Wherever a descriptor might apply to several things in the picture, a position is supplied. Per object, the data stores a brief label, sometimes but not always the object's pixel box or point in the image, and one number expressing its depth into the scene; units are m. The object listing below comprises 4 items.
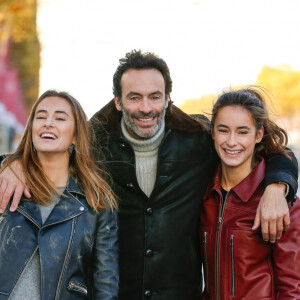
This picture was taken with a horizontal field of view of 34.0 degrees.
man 3.57
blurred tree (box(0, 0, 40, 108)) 10.78
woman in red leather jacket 2.96
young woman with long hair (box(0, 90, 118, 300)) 2.79
